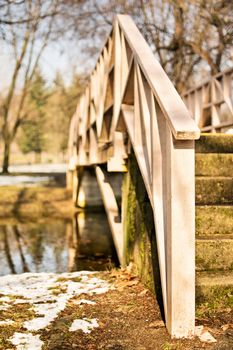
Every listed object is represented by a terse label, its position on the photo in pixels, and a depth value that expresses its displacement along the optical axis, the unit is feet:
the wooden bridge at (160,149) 7.98
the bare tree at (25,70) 72.76
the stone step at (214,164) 11.79
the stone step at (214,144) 12.39
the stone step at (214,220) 10.30
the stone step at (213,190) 11.13
